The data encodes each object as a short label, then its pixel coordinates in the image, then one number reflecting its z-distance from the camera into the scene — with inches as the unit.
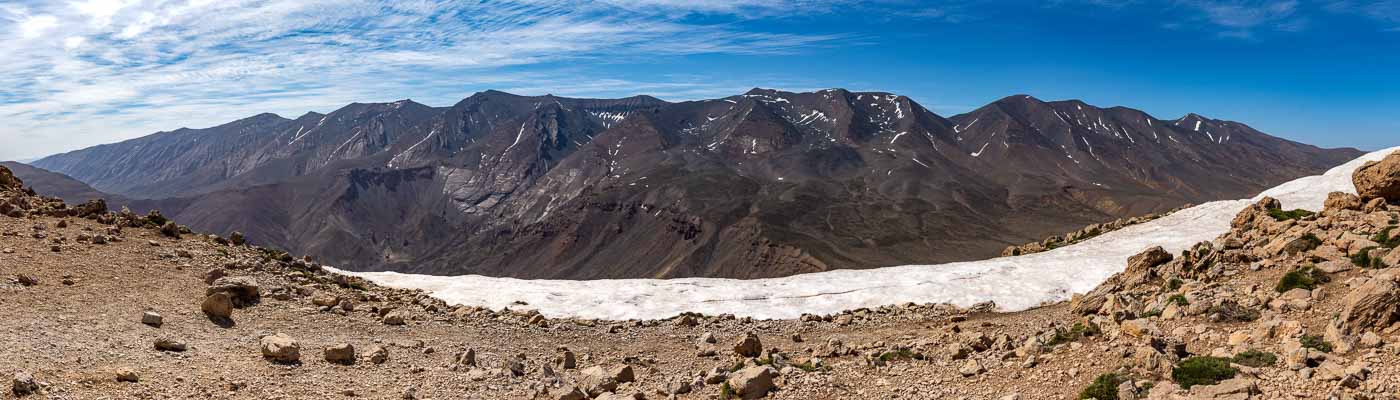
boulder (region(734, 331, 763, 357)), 514.9
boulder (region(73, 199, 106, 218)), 691.1
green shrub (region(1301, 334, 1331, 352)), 328.2
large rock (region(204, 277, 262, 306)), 537.6
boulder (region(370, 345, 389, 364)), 453.2
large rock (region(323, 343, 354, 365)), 441.4
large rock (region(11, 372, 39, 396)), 304.7
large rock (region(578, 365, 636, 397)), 412.2
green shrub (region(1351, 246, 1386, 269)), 431.0
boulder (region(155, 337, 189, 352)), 409.1
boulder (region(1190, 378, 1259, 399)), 297.7
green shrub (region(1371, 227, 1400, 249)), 446.4
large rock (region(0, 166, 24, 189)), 741.1
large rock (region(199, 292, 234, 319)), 500.1
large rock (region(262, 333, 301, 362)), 425.1
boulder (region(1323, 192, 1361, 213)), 605.3
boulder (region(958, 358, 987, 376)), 388.8
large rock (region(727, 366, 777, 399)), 386.0
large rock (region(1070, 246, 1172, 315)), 540.7
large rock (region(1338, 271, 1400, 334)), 327.3
